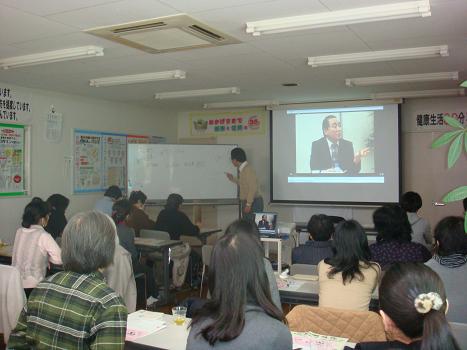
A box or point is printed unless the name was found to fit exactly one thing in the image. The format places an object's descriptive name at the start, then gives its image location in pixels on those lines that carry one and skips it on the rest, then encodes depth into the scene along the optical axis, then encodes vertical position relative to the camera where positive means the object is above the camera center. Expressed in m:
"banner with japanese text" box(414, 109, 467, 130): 7.11 +0.82
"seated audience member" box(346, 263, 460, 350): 1.39 -0.38
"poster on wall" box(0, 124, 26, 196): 5.95 +0.19
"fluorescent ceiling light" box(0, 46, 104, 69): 4.26 +1.08
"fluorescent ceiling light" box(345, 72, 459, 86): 5.54 +1.11
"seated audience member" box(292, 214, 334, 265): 4.12 -0.60
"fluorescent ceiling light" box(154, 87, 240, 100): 6.43 +1.11
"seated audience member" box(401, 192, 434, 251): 5.28 -0.51
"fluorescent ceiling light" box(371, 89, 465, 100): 6.60 +1.11
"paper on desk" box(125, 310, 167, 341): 2.46 -0.79
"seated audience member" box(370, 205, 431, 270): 3.86 -0.54
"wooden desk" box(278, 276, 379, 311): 3.29 -0.81
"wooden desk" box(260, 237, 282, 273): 4.82 -0.70
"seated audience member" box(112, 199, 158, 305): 5.11 -0.70
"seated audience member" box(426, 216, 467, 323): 2.88 -0.53
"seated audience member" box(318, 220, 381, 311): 2.96 -0.62
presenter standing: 7.51 -0.15
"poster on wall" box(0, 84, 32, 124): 5.94 +0.86
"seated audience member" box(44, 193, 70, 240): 5.74 -0.48
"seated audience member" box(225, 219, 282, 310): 2.46 -0.33
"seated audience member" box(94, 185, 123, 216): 6.33 -0.33
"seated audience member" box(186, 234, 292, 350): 1.59 -0.44
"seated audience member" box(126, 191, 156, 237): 6.35 -0.54
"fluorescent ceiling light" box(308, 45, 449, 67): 4.38 +1.10
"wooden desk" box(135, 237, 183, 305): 5.28 -0.80
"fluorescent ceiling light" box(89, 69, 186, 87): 5.29 +1.10
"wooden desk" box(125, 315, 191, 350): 2.28 -0.80
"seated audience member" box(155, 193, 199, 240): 6.36 -0.62
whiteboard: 7.54 +0.06
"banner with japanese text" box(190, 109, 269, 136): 8.41 +0.92
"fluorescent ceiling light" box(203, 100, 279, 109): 7.55 +1.11
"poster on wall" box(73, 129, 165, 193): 7.04 +0.23
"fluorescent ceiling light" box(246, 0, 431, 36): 3.21 +1.08
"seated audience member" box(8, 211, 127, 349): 1.68 -0.45
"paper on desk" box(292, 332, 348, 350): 2.18 -0.76
